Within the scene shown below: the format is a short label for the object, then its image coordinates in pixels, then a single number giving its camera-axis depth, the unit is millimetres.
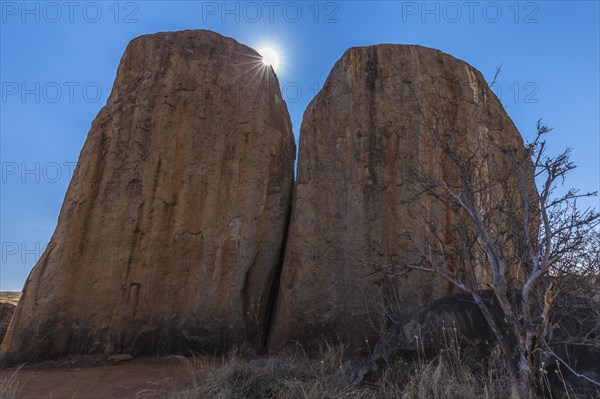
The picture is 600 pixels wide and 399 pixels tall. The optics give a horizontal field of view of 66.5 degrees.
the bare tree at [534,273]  3934
